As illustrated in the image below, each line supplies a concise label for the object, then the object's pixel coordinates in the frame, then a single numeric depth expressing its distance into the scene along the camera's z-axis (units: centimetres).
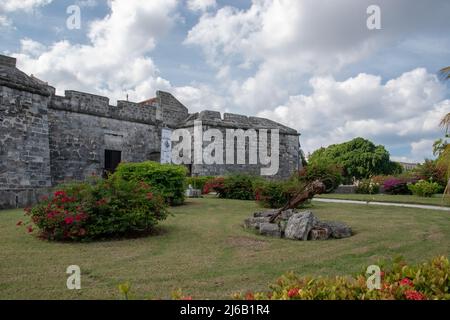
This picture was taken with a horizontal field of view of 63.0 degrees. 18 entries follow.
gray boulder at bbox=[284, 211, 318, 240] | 693
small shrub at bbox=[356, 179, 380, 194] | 2144
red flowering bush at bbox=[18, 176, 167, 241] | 652
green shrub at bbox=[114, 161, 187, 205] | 1220
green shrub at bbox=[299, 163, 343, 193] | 1565
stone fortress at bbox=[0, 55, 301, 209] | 1346
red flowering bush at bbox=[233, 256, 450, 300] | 268
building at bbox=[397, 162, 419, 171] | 5744
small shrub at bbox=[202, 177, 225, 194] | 1619
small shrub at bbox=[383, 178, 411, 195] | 2105
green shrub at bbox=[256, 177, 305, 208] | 1238
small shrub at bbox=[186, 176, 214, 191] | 1864
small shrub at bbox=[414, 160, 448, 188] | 2008
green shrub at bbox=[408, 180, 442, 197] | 1816
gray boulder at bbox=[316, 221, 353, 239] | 712
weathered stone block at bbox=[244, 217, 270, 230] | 806
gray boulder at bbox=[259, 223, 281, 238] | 727
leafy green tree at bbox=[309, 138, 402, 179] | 4481
